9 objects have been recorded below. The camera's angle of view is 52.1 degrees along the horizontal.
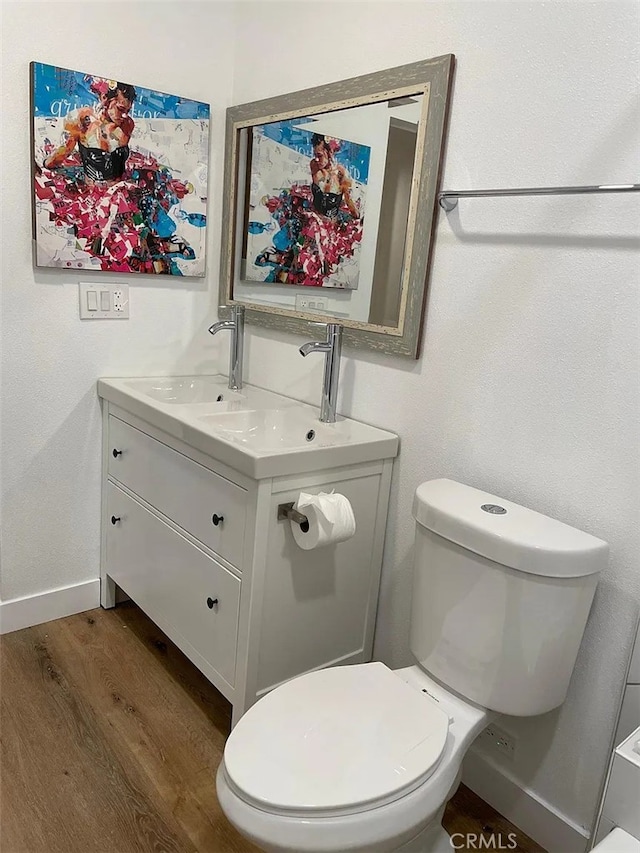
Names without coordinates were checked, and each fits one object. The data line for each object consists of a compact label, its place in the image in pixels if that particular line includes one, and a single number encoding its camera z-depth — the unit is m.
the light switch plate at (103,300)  2.10
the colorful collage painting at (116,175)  1.92
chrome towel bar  1.22
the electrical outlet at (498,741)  1.57
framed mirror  1.66
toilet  1.09
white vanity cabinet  1.58
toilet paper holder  1.55
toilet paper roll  1.50
